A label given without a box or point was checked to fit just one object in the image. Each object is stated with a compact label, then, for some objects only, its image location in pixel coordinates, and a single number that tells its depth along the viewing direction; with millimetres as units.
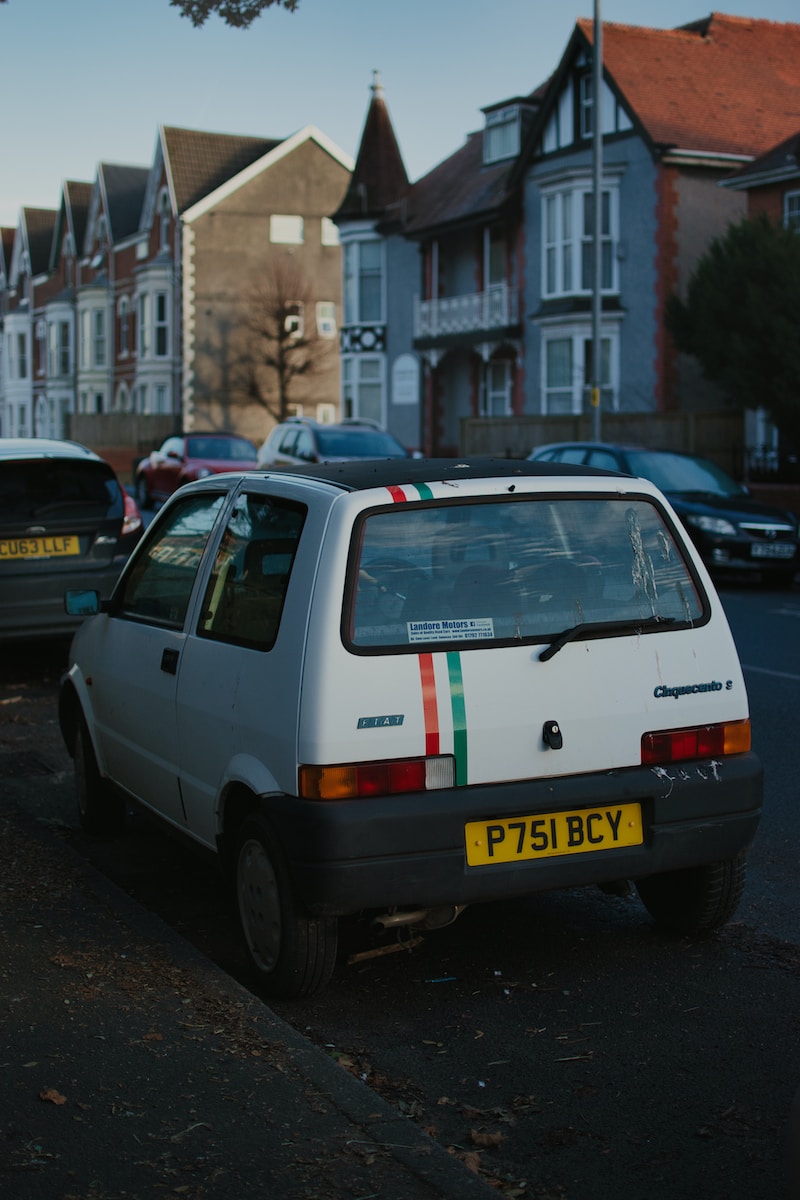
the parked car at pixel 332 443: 23539
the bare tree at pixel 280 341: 55125
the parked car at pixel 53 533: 10328
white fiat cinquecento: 4234
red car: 29234
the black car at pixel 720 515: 17594
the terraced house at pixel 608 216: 33625
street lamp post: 25281
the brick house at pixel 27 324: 78375
